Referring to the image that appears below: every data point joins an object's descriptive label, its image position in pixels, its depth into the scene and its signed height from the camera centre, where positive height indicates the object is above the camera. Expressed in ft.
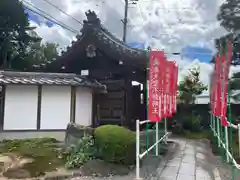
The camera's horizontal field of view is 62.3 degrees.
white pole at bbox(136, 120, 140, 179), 12.33 -3.16
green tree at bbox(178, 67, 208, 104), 35.51 +3.05
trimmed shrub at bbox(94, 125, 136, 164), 14.61 -3.20
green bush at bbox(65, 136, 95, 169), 15.29 -4.06
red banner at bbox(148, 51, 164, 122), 14.74 +1.33
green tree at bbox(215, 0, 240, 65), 28.62 +12.22
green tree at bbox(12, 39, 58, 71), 55.11 +15.65
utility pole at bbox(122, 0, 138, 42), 51.30 +21.49
